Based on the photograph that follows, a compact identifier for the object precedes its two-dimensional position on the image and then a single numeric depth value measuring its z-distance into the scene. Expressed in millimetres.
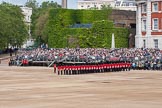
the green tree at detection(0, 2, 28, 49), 103500
